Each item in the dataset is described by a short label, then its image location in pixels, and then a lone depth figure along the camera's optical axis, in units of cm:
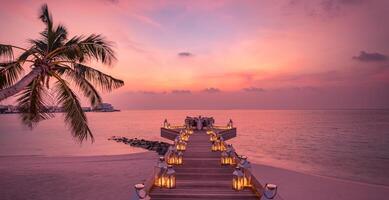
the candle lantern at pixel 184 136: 2071
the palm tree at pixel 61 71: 876
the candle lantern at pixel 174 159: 1273
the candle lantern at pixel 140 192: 714
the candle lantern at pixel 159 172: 960
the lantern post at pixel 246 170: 964
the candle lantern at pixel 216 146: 1622
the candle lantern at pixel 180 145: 1611
